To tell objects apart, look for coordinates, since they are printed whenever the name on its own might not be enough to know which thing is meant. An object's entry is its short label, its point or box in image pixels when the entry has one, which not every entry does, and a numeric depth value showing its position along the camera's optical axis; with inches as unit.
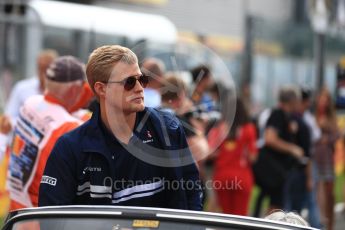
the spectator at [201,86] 667.4
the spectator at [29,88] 729.0
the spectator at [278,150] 898.7
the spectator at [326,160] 1016.9
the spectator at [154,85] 592.4
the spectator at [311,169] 906.7
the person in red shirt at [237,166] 846.5
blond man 362.3
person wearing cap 474.3
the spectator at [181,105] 572.4
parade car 300.7
